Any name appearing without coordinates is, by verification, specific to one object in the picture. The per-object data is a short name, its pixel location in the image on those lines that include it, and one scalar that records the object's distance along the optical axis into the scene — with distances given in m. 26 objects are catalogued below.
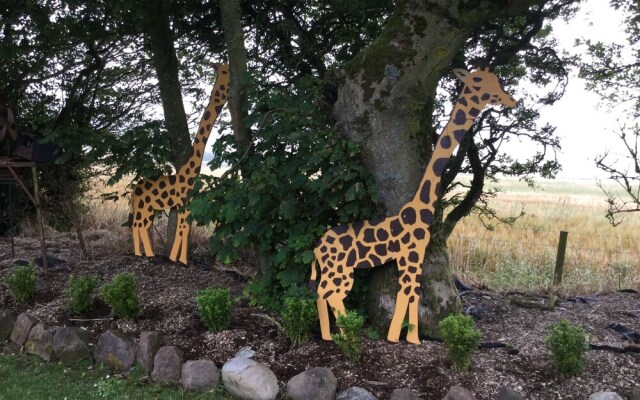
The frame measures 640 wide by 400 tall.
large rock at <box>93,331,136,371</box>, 4.47
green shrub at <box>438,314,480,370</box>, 3.82
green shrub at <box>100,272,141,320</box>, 4.92
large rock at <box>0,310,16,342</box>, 5.19
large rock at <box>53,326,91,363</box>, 4.66
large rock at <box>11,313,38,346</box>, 4.99
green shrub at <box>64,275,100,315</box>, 5.13
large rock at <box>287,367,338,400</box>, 3.77
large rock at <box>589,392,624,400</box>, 3.59
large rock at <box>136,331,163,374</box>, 4.36
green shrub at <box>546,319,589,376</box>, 3.74
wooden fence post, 7.74
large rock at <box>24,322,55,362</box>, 4.73
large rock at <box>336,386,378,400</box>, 3.70
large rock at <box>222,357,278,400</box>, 3.88
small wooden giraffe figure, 6.67
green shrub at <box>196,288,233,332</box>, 4.55
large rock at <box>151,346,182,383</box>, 4.22
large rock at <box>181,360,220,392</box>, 4.08
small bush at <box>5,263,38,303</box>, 5.59
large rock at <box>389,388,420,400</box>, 3.62
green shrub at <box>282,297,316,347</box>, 4.27
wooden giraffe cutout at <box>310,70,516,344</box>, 4.40
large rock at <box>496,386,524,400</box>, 3.59
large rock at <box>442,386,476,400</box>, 3.56
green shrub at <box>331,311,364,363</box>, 4.03
